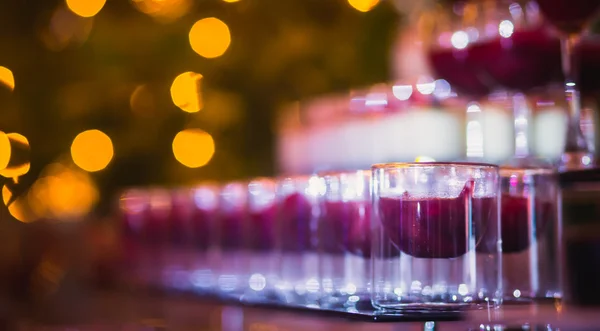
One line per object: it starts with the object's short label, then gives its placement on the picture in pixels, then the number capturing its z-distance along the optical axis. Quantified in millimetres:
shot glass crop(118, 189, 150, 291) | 1063
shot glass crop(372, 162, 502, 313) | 663
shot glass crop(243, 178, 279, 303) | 864
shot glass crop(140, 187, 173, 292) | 1023
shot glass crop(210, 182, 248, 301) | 911
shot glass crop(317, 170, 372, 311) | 754
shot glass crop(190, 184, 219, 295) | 952
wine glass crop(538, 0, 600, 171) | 738
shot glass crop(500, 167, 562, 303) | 723
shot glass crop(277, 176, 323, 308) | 804
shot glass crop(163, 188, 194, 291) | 990
